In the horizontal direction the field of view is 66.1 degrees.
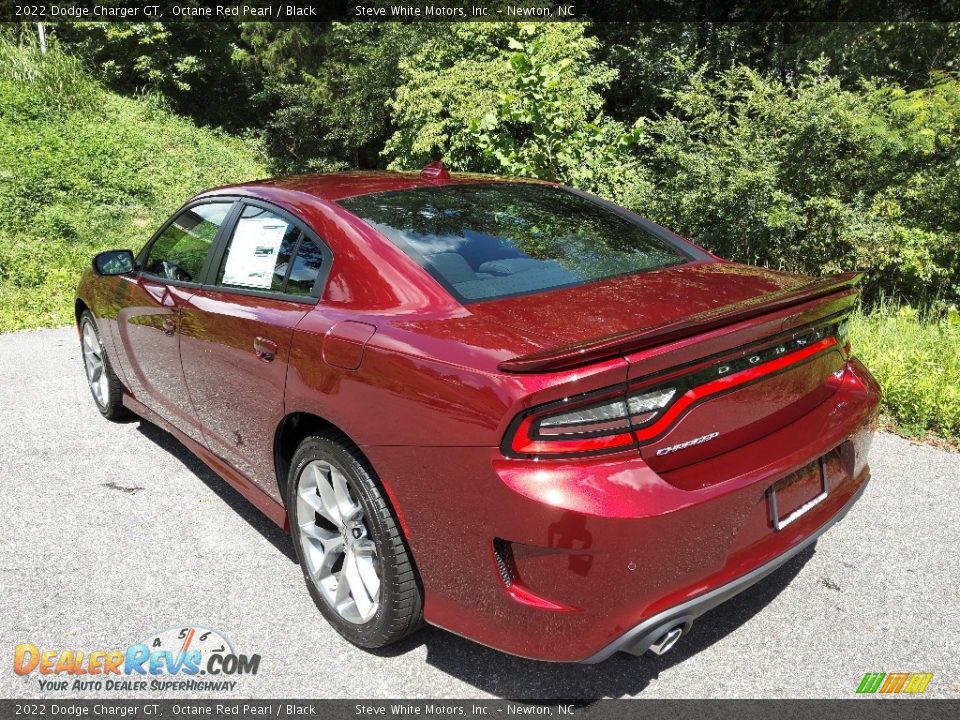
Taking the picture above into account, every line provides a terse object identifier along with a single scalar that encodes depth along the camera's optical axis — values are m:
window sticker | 3.00
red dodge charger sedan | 1.90
